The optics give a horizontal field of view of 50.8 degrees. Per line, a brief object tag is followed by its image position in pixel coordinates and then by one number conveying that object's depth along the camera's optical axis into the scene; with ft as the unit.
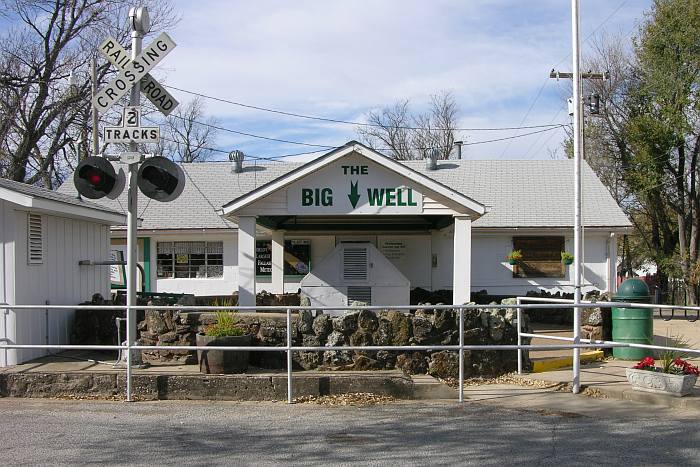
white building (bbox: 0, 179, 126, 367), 33.81
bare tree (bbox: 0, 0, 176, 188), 97.35
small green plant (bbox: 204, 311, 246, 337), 31.96
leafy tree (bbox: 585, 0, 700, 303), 95.81
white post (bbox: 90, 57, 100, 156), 69.15
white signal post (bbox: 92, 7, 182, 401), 31.73
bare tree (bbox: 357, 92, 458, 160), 159.94
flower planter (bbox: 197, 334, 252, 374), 30.76
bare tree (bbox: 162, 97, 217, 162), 172.55
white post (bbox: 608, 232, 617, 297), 72.74
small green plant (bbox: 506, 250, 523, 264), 71.10
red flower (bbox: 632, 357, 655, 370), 30.42
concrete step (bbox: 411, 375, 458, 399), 30.35
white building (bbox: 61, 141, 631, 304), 70.38
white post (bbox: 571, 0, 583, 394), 32.71
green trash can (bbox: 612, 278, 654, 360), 40.11
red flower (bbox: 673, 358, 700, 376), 29.35
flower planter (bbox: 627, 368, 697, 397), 28.91
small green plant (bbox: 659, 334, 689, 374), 29.66
